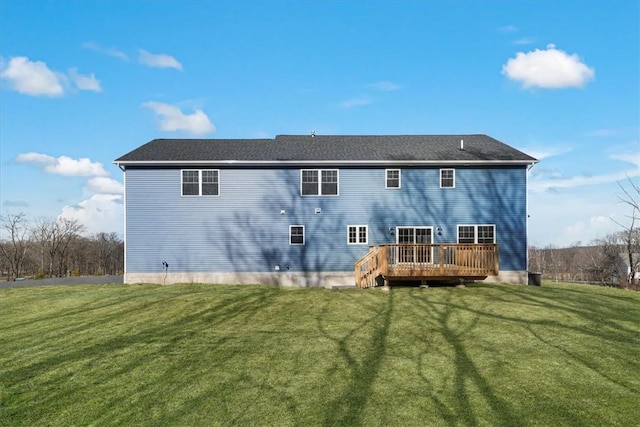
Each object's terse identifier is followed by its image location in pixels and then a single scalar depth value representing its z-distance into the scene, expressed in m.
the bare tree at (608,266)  36.66
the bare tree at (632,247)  31.33
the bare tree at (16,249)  36.97
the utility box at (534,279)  20.23
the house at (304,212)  20.67
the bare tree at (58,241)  37.44
